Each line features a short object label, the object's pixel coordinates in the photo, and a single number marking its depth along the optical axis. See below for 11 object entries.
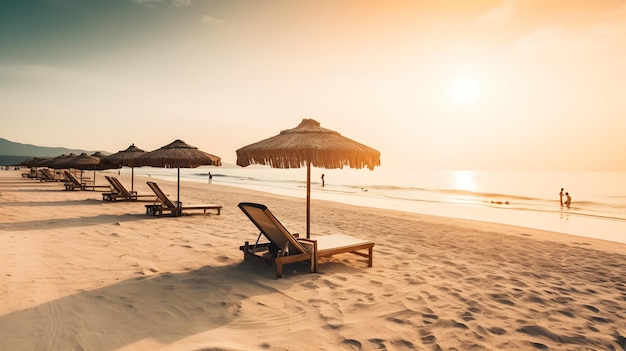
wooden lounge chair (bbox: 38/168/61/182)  25.89
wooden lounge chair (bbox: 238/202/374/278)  4.90
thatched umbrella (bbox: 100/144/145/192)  12.09
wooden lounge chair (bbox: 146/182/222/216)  10.41
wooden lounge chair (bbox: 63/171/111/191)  18.86
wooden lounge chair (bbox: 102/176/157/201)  13.89
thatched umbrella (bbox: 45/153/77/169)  17.69
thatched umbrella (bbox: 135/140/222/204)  10.48
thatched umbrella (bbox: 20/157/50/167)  28.77
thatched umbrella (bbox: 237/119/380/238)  5.43
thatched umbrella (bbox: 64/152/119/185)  17.02
